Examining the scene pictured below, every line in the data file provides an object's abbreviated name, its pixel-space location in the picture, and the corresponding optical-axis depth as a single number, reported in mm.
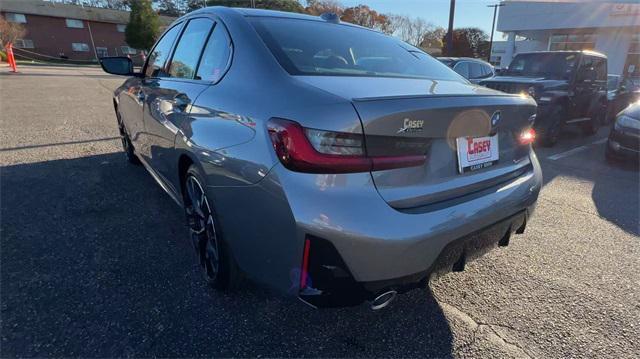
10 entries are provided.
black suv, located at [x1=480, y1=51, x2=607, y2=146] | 6902
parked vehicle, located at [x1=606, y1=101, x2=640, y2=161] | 5645
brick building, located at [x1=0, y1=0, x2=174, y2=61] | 41291
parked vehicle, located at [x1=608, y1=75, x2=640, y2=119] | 10452
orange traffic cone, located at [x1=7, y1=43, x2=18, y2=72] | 21578
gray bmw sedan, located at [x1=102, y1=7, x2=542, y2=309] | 1459
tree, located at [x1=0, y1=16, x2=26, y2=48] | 30097
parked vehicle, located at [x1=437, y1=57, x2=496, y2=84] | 9000
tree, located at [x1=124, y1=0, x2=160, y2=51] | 41906
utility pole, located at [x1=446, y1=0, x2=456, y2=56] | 18759
